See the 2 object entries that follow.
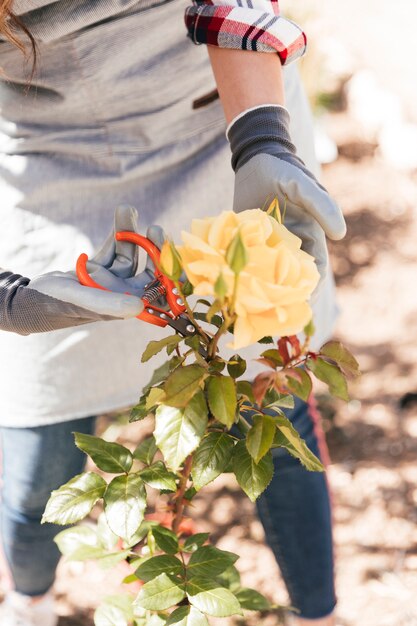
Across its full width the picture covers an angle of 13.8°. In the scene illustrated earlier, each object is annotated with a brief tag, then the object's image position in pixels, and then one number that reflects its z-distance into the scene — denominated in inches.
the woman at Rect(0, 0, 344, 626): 80.6
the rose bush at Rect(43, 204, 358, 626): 67.6
